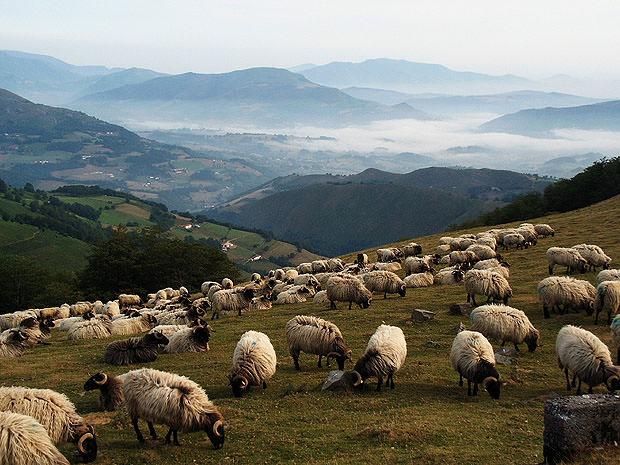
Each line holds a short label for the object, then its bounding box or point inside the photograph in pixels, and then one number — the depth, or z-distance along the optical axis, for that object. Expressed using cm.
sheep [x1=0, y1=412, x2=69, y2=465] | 1023
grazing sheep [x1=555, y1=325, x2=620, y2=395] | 1499
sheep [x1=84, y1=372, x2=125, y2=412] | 1509
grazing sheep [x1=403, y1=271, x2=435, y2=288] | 3469
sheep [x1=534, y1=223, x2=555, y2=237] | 4947
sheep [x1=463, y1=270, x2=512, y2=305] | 2567
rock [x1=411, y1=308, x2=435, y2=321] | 2408
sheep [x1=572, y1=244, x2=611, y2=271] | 3198
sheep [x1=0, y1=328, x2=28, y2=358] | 2327
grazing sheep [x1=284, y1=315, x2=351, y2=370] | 1834
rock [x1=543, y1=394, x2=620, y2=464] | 1015
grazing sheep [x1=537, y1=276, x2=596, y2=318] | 2288
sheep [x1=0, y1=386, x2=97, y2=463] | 1190
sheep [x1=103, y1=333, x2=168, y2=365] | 2062
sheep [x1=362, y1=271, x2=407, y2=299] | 3136
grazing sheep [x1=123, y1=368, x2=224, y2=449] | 1276
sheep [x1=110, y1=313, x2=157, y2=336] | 2900
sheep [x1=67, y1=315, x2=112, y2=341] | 2788
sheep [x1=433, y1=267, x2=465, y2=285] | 3425
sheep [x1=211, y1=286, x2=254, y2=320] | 3077
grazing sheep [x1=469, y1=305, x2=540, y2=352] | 1939
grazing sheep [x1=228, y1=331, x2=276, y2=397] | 1622
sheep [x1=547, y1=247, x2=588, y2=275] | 3192
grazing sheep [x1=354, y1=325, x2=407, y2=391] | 1639
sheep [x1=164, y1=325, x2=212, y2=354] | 2206
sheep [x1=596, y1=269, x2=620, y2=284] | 2495
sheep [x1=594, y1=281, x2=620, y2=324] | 2148
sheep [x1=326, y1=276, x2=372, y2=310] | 2850
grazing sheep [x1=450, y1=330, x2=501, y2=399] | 1549
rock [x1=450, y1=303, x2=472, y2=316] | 2514
